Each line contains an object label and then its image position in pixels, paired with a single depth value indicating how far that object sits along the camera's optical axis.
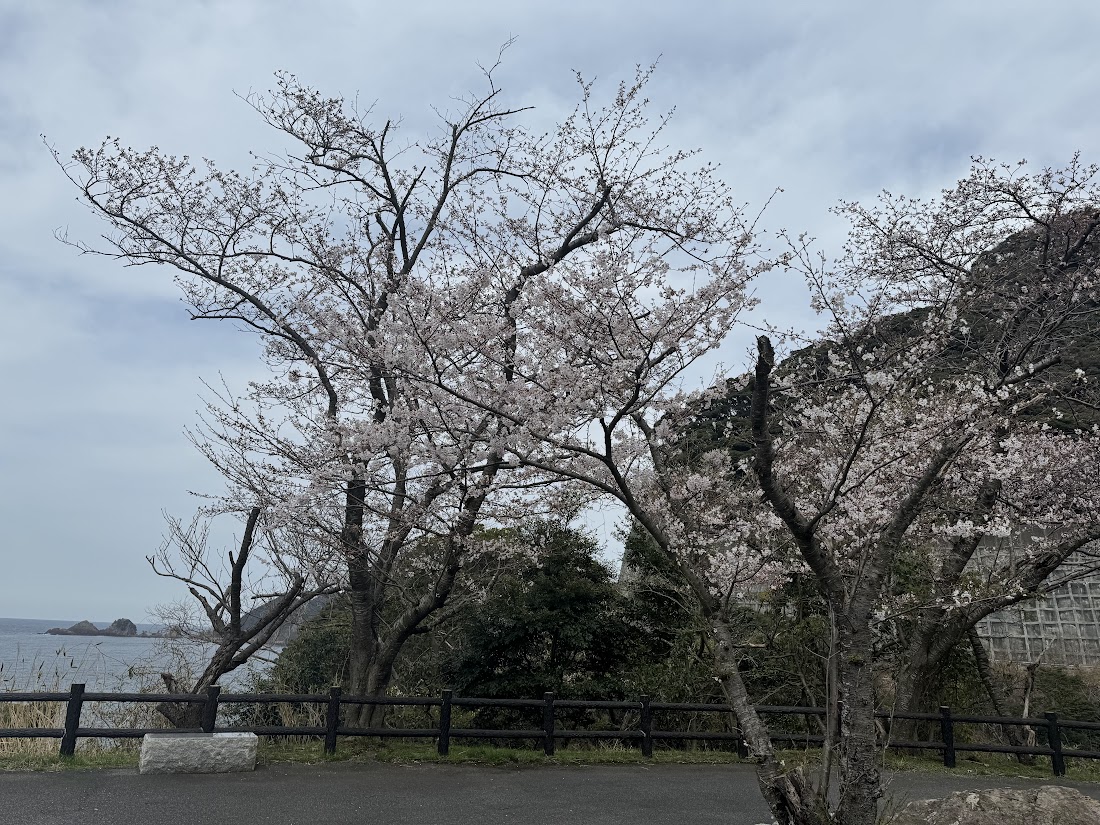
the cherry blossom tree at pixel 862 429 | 4.38
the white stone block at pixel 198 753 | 6.87
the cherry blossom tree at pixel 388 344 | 7.60
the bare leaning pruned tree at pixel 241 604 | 9.90
